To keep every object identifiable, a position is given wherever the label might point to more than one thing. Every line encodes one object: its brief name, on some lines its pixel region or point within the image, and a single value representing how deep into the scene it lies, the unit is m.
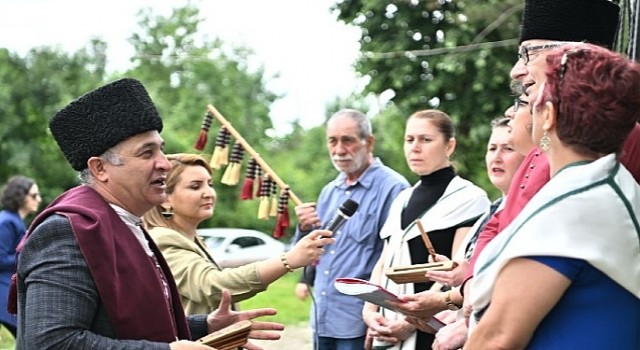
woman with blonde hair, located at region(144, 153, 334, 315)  4.07
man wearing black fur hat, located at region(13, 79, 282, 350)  2.79
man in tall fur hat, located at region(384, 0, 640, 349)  2.87
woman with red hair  2.15
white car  22.94
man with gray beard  5.62
